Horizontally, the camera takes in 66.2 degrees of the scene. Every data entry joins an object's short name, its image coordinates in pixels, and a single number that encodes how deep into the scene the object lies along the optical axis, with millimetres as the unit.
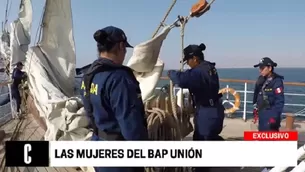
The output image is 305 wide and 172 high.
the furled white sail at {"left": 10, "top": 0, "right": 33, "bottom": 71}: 4029
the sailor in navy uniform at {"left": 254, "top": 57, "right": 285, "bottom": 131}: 2360
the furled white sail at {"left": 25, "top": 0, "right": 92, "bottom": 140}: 1836
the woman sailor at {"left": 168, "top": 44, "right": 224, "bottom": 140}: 1989
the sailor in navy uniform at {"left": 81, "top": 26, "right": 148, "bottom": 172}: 1182
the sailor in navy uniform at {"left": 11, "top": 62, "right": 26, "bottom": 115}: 4130
